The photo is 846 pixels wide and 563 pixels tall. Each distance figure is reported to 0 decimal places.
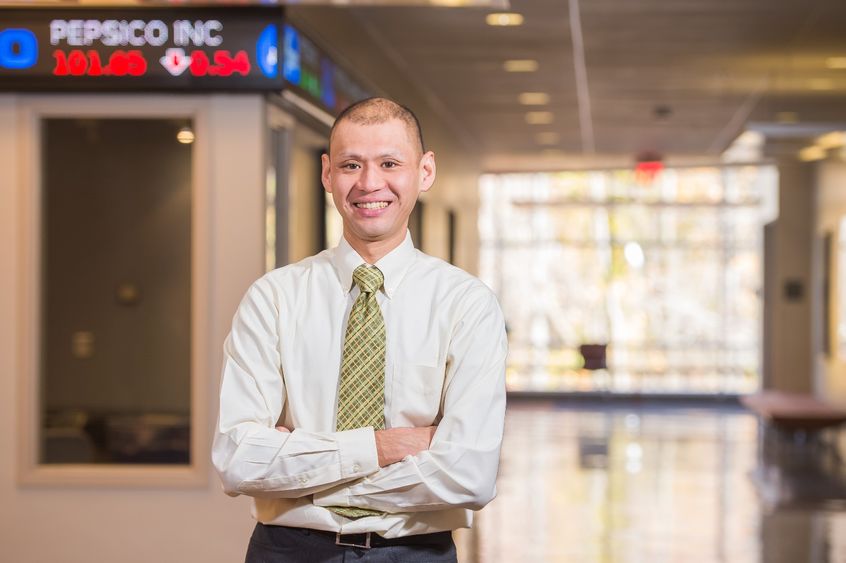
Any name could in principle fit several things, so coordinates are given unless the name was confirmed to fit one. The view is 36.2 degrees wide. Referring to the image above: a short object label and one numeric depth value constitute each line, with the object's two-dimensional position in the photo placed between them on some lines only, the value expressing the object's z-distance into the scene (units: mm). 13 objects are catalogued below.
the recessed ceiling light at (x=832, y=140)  11258
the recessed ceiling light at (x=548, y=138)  15344
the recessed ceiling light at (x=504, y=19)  8289
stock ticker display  5980
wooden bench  12703
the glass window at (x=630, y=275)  20188
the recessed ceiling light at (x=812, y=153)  12540
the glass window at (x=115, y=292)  6312
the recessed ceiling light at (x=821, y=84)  10031
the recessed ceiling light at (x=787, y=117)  11352
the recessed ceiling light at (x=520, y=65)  10102
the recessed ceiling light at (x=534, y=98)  11938
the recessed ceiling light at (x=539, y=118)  13406
